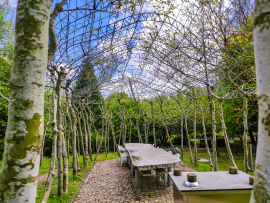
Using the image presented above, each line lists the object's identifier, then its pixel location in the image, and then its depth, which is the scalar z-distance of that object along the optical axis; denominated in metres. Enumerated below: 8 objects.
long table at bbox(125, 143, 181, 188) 5.18
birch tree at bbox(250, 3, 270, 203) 1.07
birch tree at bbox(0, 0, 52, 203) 1.38
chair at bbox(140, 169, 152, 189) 5.50
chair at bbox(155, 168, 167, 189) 5.49
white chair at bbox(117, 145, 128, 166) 9.24
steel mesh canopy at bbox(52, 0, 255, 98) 4.15
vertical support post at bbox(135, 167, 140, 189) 5.62
